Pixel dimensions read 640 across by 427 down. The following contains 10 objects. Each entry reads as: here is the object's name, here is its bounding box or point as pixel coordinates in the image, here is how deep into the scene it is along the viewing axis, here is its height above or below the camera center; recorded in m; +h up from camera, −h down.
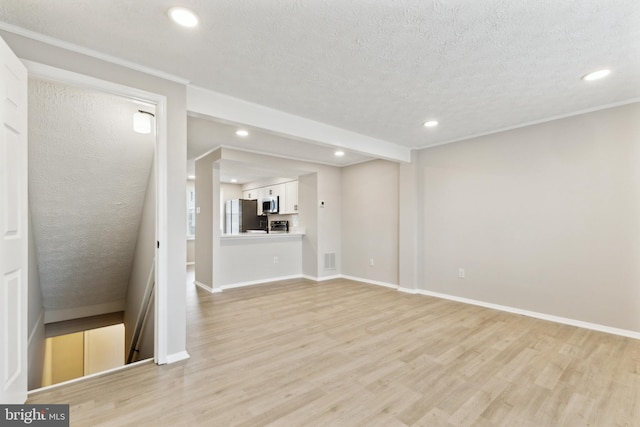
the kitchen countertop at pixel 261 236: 5.06 -0.33
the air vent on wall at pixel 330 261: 5.93 -0.90
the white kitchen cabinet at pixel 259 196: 7.64 +0.61
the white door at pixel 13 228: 1.57 -0.04
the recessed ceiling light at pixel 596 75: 2.34 +1.16
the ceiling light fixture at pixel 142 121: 2.69 +0.93
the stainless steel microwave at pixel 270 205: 6.98 +0.34
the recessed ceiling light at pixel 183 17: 1.64 +1.19
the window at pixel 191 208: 8.00 +0.32
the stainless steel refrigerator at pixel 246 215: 7.74 +0.10
